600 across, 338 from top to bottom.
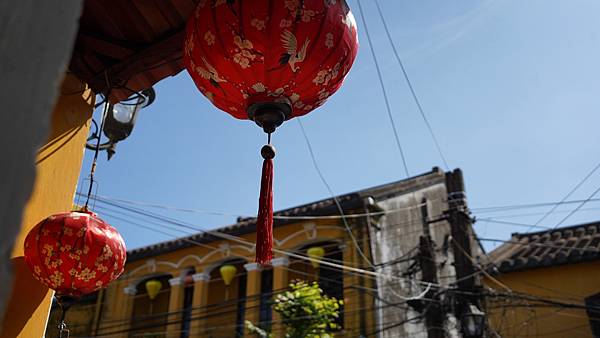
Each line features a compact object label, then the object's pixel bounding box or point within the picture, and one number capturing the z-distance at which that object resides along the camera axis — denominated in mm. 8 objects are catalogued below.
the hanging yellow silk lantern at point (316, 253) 12491
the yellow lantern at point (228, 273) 13836
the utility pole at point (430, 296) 9336
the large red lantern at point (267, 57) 2197
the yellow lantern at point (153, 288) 14984
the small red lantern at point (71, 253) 3010
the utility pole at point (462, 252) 8797
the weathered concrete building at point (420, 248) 9516
